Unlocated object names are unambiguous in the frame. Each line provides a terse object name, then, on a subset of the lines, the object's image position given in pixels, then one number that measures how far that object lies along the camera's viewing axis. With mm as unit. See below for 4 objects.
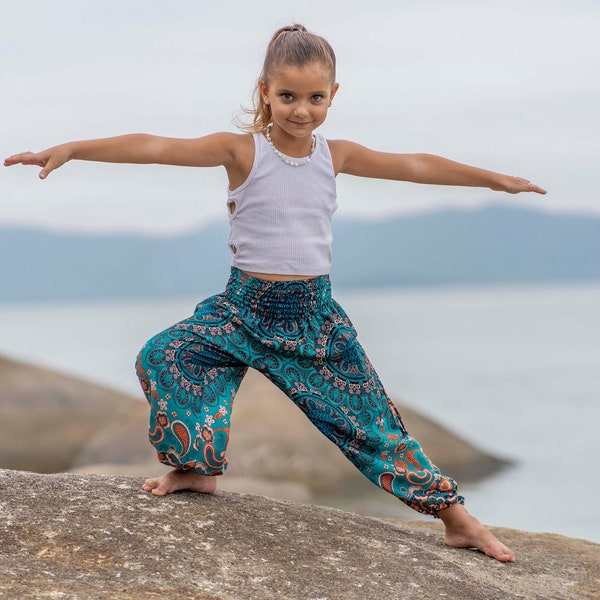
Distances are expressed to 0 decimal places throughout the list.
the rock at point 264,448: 9297
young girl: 3627
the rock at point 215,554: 3055
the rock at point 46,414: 10672
